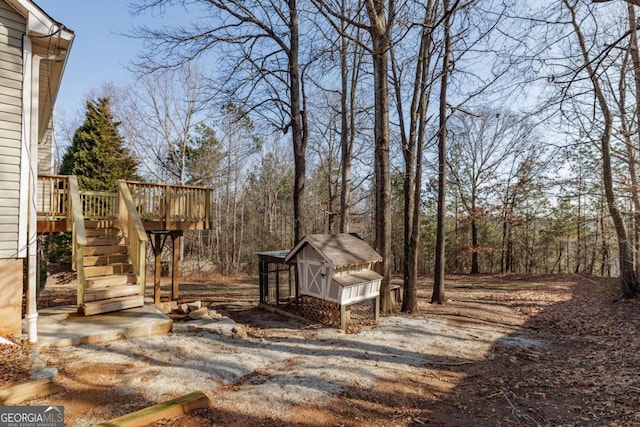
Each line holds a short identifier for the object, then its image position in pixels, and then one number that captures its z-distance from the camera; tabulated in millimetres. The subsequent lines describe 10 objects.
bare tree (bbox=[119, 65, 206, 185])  18047
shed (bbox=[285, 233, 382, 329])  7570
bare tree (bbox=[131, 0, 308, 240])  10422
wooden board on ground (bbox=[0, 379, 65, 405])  3297
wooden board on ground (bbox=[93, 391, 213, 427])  3029
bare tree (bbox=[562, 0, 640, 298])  9883
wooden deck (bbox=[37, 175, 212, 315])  6570
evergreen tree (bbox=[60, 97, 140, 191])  16766
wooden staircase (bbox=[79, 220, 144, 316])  6431
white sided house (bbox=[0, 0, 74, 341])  5109
